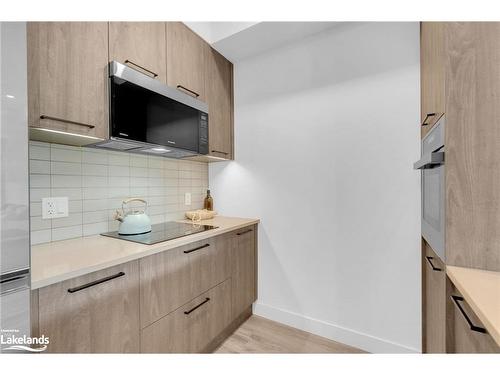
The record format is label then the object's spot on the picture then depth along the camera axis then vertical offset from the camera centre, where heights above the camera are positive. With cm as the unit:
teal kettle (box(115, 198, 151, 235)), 132 -22
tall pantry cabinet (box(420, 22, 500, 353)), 74 +12
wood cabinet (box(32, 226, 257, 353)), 78 -54
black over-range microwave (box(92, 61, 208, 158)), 115 +44
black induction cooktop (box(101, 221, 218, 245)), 121 -28
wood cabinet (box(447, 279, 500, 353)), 57 -43
